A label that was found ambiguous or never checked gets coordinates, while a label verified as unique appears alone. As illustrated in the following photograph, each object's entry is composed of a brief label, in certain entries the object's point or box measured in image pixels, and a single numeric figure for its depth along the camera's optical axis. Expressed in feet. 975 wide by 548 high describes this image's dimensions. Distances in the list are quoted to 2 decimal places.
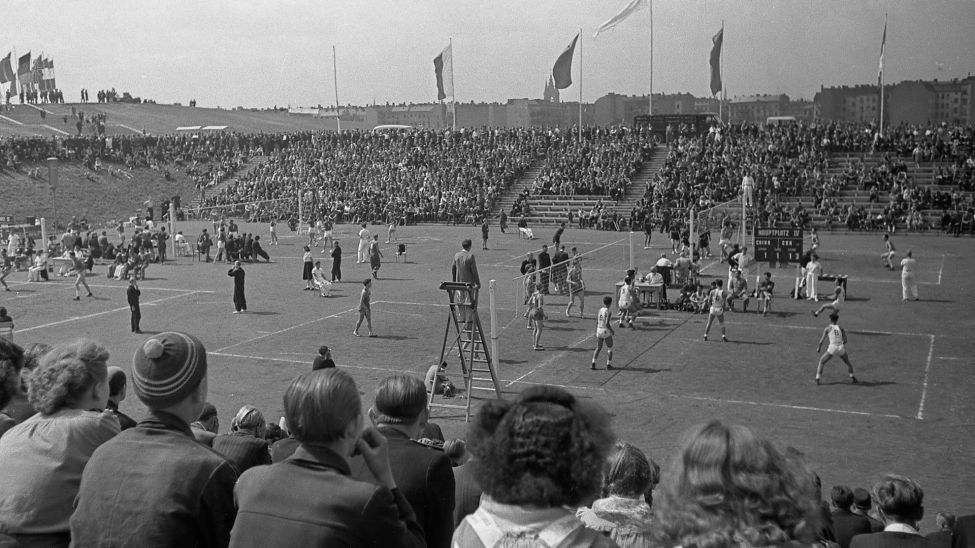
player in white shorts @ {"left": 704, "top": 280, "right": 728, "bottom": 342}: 73.26
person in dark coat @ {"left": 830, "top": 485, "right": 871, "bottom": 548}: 24.81
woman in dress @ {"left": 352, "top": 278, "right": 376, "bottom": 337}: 75.51
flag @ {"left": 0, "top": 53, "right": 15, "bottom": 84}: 302.04
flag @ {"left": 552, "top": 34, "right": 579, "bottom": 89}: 219.82
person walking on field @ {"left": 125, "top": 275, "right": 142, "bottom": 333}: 79.71
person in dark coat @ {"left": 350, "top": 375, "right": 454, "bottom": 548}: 15.71
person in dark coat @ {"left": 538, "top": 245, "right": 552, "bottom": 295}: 95.35
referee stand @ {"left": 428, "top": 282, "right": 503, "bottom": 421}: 54.44
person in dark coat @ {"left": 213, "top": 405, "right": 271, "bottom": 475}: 18.35
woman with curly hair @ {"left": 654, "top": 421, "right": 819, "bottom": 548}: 9.48
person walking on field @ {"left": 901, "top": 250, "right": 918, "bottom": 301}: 91.80
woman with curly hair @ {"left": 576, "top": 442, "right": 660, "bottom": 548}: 13.85
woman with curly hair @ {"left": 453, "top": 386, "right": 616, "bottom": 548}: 10.24
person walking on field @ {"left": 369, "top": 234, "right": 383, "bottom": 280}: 110.01
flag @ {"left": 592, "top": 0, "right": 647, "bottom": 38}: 185.26
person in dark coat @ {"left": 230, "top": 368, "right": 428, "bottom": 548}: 11.10
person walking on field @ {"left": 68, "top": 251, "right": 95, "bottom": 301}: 99.45
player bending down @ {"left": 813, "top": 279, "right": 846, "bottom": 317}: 78.49
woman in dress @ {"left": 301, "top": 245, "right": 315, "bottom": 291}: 103.27
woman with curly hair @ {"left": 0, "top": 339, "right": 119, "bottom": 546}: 13.70
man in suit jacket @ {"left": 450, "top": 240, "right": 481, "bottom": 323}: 72.23
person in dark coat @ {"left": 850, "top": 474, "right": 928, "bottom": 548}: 20.33
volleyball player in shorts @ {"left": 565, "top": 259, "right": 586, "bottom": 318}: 85.30
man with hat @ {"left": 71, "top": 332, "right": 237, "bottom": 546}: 12.01
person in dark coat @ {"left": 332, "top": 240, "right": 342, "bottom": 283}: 106.20
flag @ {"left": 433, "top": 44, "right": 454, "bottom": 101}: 248.93
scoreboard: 107.55
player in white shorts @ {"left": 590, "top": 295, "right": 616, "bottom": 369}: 64.75
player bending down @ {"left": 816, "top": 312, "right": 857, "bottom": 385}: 59.52
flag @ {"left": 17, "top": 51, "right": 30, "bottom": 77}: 302.25
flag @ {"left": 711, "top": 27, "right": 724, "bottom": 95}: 212.23
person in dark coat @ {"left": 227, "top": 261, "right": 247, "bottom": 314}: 87.86
